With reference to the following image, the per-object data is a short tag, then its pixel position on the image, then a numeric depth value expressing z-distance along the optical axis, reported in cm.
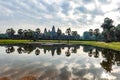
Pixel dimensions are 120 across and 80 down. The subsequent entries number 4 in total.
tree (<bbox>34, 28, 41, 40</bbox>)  7678
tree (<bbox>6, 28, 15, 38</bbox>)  7694
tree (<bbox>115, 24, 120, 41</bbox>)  5610
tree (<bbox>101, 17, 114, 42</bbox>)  5916
